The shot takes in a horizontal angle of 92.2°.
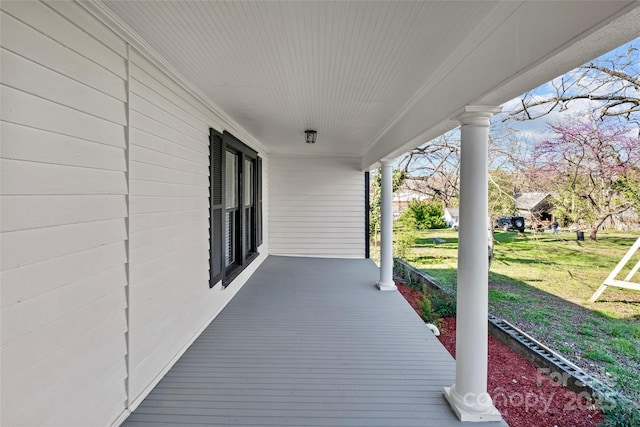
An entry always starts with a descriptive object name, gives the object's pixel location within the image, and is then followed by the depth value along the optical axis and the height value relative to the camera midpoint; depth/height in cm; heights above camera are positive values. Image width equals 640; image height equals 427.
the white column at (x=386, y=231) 505 -48
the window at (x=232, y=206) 377 -4
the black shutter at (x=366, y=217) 769 -36
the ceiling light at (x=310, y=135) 474 +106
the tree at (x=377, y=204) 921 -4
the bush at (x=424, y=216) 856 -38
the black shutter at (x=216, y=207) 364 -5
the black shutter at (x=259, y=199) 629 +8
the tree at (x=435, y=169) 813 +96
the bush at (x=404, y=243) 847 -111
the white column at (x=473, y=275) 212 -51
